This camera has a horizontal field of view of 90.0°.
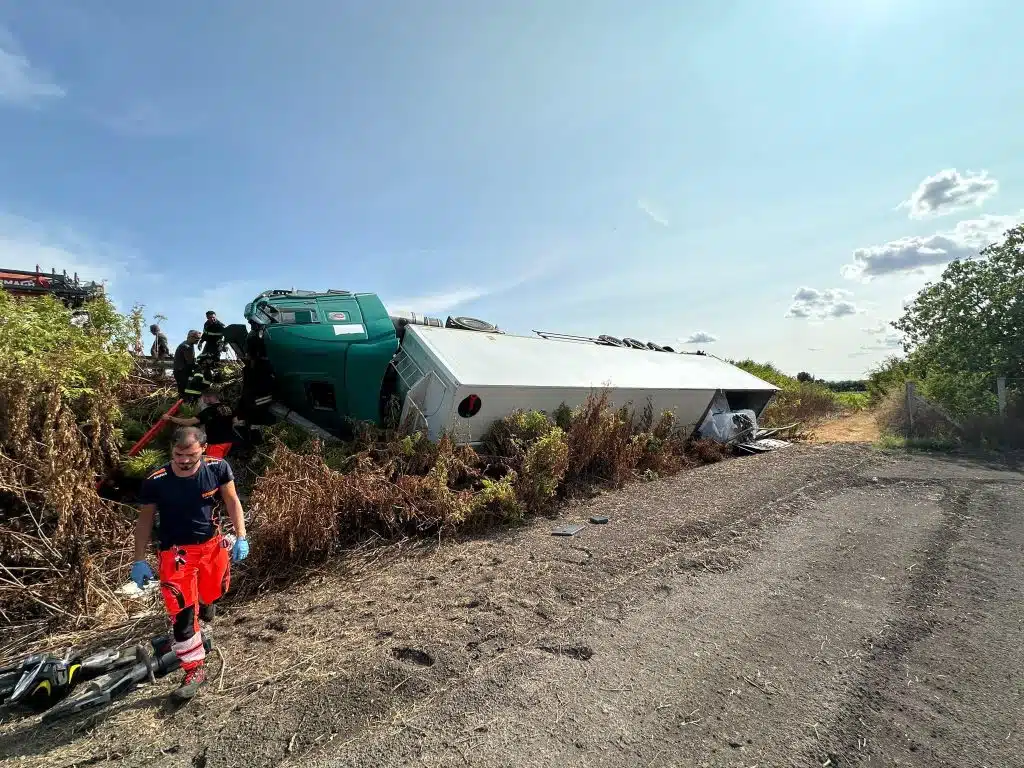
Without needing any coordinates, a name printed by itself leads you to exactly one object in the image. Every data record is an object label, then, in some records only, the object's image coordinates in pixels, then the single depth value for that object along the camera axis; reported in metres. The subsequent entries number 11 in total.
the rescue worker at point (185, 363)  6.73
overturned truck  6.55
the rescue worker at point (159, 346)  7.79
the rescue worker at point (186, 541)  2.82
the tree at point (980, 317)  12.87
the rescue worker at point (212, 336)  7.07
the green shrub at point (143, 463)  4.98
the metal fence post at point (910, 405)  13.41
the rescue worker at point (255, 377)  6.76
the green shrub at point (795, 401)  16.31
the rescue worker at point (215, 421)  5.98
